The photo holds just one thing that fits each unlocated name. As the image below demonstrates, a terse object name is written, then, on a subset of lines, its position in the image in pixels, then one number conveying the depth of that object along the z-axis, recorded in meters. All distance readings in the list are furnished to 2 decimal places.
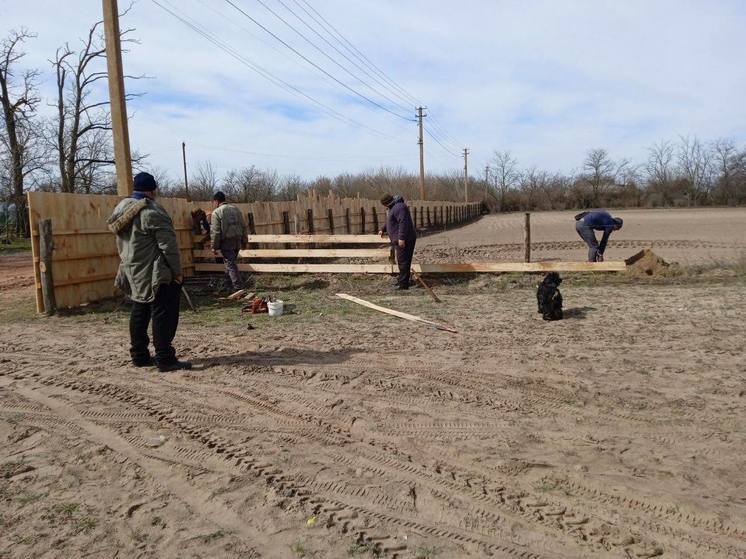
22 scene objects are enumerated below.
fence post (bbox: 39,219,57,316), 9.10
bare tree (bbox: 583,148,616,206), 76.69
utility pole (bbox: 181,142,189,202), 38.28
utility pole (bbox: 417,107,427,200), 41.95
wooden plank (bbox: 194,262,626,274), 11.34
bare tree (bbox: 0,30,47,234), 32.16
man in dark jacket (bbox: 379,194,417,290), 10.73
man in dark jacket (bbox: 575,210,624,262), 12.61
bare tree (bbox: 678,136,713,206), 71.31
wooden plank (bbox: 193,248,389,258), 11.84
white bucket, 8.70
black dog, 7.83
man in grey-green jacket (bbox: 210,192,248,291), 10.79
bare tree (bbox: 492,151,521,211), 80.56
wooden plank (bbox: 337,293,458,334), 7.60
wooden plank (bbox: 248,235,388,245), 12.09
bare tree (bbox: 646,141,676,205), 72.31
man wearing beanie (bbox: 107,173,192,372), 5.49
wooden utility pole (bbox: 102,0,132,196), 10.48
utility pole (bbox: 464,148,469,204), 69.71
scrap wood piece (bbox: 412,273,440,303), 9.82
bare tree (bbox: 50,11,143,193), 33.44
